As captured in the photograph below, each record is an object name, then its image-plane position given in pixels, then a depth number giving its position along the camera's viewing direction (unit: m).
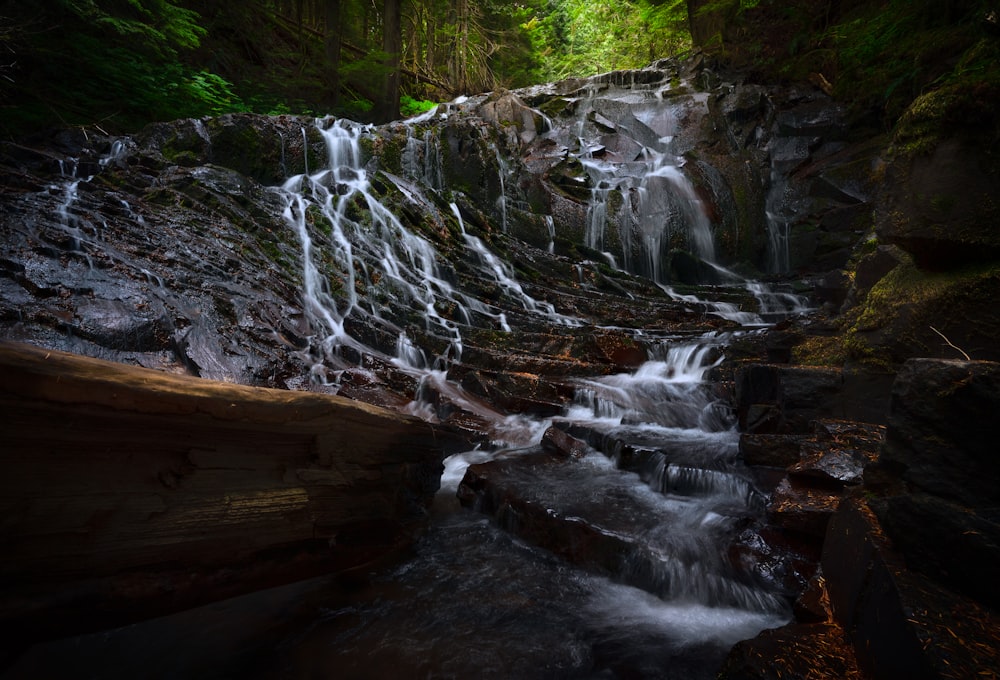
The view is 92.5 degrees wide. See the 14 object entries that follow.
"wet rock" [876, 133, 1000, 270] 3.37
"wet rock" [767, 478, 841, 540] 2.96
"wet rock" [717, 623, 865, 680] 1.77
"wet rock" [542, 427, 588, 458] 5.23
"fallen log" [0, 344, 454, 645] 1.94
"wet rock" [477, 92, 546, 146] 16.20
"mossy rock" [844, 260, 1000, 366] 3.32
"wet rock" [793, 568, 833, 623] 2.17
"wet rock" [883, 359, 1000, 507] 1.73
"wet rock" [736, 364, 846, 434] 4.21
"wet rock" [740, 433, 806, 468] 3.96
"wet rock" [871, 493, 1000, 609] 1.61
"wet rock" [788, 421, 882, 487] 3.18
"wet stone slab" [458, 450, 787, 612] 3.08
